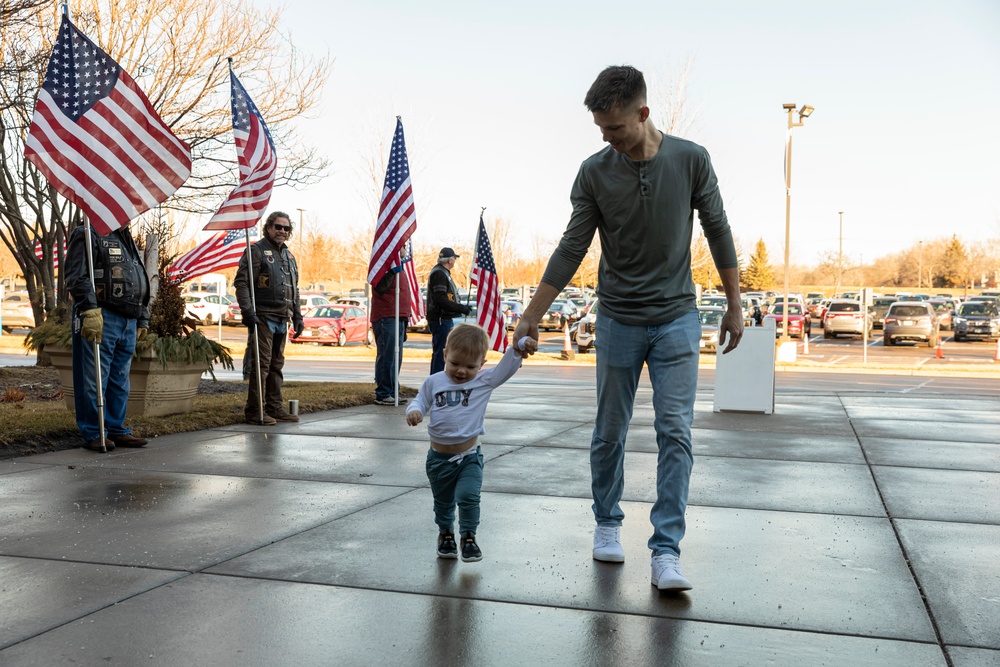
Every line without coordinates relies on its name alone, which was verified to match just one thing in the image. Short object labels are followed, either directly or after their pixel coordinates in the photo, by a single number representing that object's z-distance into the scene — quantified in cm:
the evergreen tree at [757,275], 11488
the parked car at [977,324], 4309
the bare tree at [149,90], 1549
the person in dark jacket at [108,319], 754
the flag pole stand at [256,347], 928
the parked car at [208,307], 4987
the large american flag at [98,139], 758
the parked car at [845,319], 4394
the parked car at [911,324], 3922
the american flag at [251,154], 982
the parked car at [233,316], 4822
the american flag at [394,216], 1157
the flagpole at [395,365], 1140
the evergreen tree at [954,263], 12081
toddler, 451
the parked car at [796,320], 4006
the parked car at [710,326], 2953
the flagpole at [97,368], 750
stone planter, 913
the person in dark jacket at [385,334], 1165
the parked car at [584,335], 3053
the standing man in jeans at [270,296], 937
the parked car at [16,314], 4150
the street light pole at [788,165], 3041
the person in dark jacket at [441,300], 1192
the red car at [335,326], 3528
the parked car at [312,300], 4881
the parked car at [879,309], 5003
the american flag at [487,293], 1511
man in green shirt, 420
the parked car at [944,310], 5266
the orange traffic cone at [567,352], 2780
